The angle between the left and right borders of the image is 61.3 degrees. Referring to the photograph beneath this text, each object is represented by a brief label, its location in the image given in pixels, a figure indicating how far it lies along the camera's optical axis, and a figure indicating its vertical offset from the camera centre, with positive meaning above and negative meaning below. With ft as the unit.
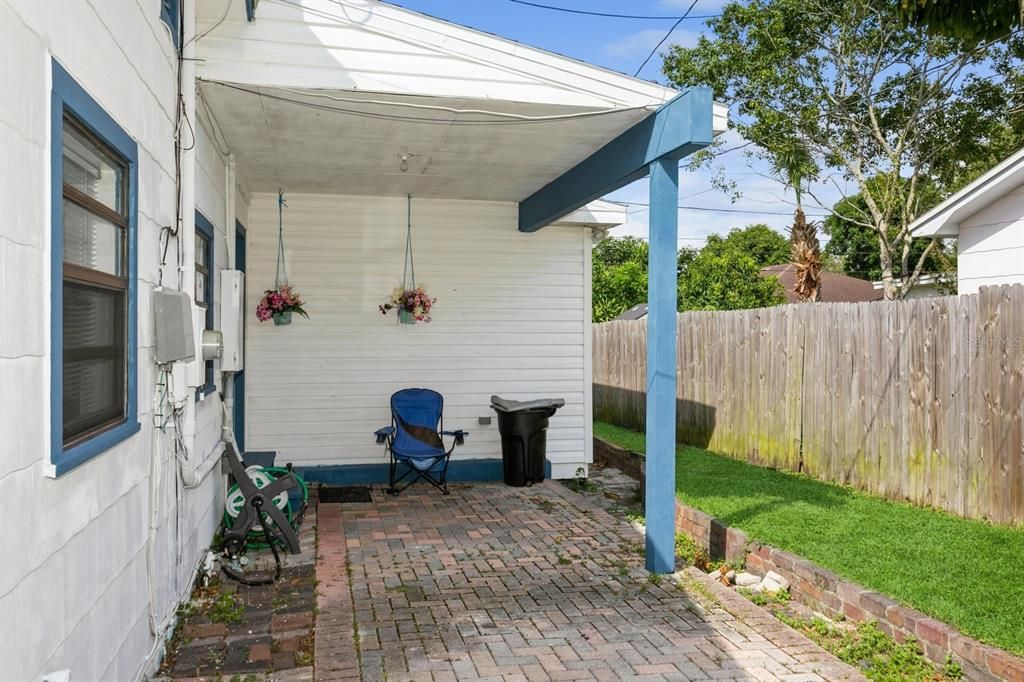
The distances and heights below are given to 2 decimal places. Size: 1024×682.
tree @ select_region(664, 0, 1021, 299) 50.06 +14.89
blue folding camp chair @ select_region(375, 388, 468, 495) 25.41 -3.05
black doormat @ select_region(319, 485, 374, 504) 24.88 -4.67
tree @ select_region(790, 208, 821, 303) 53.72 +5.12
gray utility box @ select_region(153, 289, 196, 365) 11.89 +0.13
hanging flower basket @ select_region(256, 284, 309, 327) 25.70 +0.91
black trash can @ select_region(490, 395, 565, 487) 26.81 -3.09
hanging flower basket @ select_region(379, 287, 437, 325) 27.07 +1.00
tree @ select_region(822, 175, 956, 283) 120.06 +13.13
